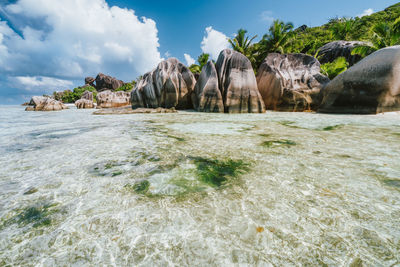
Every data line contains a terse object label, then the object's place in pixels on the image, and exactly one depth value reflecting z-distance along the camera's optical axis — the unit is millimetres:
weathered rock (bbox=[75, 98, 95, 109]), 22797
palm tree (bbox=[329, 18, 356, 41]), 27438
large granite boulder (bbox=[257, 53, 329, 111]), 11102
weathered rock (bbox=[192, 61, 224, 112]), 9852
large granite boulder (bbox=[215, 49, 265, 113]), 9617
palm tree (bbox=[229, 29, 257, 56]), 21736
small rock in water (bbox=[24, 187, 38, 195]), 1592
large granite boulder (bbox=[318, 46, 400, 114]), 7363
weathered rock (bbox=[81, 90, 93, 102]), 32188
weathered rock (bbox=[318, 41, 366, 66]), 21953
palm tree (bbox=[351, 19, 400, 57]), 13134
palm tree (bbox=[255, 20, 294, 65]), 20352
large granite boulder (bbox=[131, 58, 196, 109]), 12038
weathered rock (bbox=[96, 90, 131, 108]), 20359
